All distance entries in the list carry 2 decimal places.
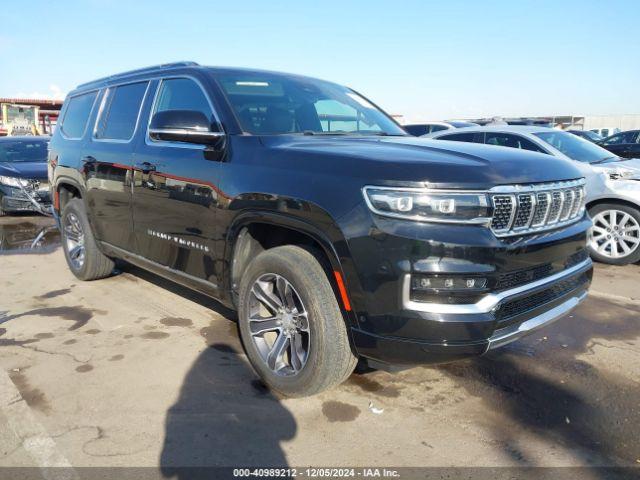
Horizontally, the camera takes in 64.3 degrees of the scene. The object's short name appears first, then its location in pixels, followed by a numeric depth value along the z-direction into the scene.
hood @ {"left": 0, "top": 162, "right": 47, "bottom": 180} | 9.35
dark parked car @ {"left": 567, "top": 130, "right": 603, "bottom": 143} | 16.33
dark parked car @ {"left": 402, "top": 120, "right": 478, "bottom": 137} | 14.98
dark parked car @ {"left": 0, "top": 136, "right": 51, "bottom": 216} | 9.29
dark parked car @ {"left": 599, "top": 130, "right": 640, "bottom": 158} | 13.68
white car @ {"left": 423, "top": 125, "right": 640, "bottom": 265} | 6.05
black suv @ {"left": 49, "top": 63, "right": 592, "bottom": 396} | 2.36
